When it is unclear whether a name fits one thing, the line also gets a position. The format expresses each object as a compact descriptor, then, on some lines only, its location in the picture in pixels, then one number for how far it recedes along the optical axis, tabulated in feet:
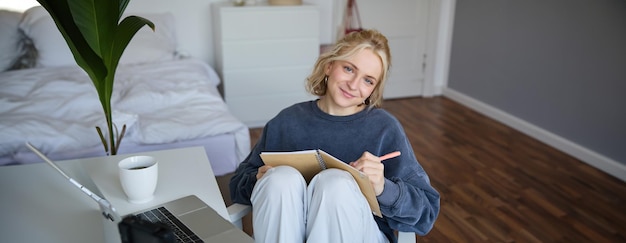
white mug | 3.81
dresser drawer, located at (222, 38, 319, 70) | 11.12
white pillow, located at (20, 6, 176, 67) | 10.00
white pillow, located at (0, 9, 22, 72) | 9.71
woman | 3.91
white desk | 3.67
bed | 6.89
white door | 13.43
